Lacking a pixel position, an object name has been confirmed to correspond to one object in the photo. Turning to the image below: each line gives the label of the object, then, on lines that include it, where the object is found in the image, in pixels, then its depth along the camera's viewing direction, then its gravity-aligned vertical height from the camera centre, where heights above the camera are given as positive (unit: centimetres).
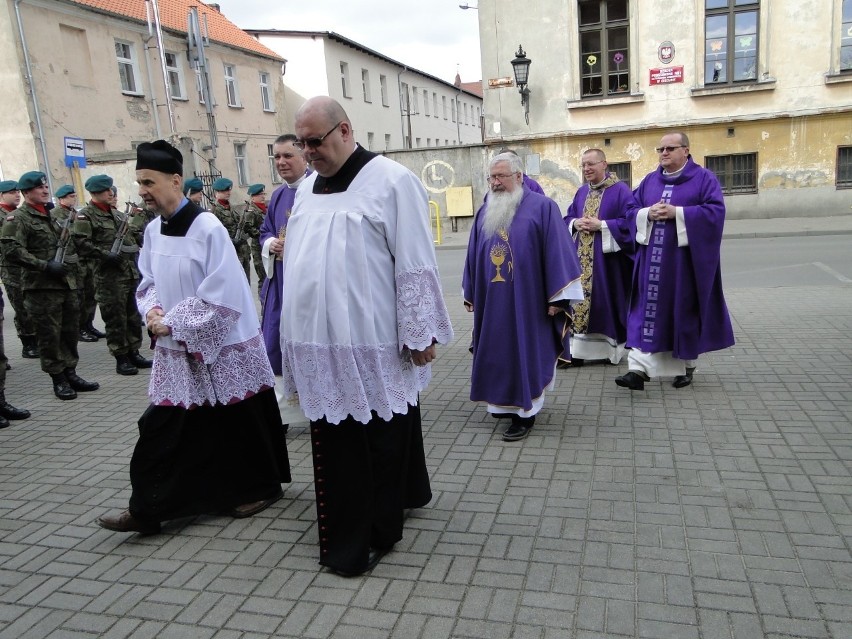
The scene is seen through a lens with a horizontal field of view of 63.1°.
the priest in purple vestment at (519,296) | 477 -88
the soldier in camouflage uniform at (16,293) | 836 -102
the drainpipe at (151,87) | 2323 +361
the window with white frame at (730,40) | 1786 +277
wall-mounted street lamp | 1828 +256
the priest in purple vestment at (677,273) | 537 -92
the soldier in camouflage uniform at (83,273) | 801 -83
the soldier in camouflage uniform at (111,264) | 722 -67
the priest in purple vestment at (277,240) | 476 -37
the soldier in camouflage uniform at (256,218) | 1122 -48
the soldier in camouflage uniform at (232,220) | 1105 -49
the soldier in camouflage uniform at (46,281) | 634 -69
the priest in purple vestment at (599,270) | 627 -99
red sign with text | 1828 +205
